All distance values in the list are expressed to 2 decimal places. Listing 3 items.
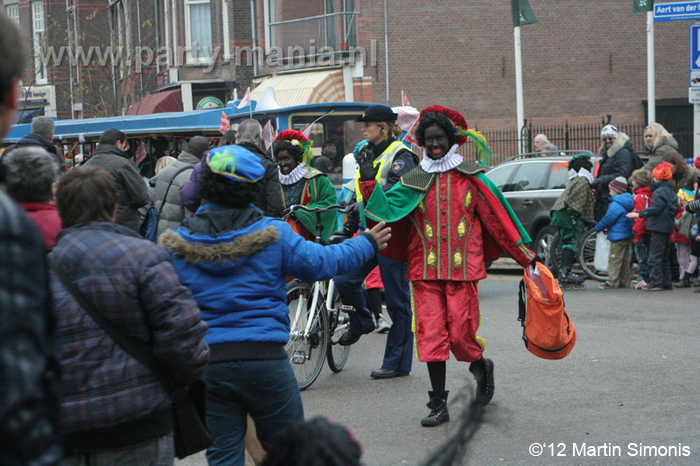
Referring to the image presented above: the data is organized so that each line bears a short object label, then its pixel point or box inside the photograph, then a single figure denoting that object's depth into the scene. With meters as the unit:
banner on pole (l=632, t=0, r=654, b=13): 20.57
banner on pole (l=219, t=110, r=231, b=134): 15.74
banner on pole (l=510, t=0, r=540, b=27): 22.23
